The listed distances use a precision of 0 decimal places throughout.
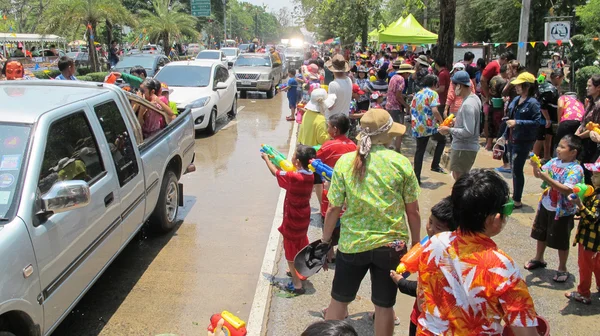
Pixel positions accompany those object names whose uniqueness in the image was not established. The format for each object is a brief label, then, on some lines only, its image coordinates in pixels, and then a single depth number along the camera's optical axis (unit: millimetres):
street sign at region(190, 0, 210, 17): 45469
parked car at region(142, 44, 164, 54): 34881
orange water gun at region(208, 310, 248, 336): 2172
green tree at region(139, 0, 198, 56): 33688
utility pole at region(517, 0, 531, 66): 12547
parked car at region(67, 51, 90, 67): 31031
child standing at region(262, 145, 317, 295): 4320
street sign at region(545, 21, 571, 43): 11266
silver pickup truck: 2994
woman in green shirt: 3100
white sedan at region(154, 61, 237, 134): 11328
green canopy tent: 18812
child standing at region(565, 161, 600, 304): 4129
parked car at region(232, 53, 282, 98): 17906
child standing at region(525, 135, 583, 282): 4211
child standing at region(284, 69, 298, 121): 12641
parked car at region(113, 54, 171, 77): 16273
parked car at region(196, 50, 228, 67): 26250
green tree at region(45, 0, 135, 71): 22984
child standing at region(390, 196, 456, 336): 2699
